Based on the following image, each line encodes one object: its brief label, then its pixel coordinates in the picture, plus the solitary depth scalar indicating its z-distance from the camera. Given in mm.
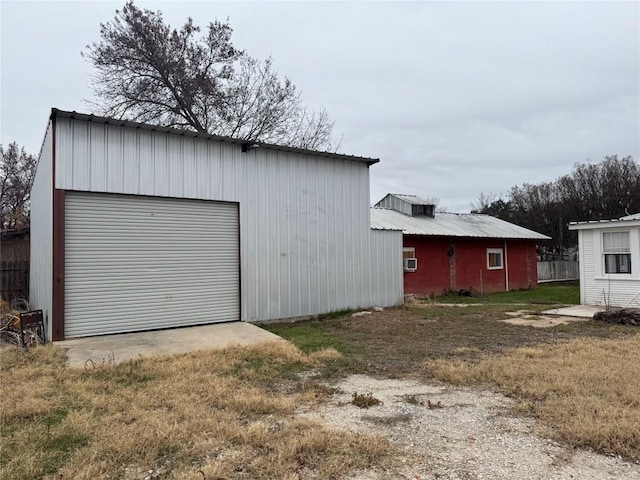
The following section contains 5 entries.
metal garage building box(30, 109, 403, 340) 8625
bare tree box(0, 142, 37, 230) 31641
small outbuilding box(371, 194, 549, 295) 19375
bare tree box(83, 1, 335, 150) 17844
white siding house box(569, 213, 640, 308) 13023
